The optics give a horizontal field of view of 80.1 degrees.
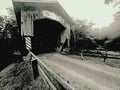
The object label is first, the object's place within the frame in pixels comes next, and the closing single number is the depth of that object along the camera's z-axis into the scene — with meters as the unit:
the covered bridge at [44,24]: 8.23
